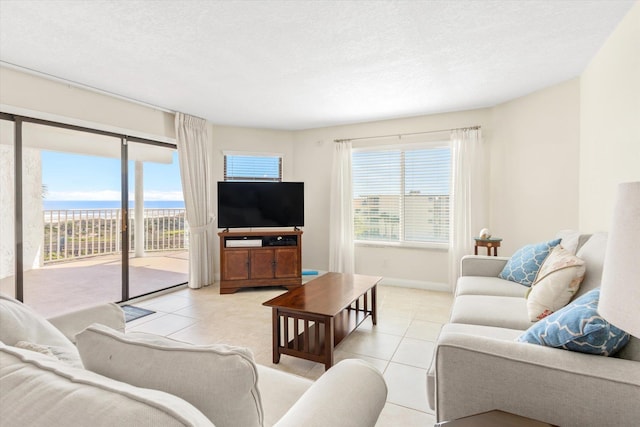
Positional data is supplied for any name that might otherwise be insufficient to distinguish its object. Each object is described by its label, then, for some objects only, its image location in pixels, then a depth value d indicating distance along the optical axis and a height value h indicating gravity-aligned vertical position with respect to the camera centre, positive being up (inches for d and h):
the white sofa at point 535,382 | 40.8 -24.6
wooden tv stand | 173.0 -29.0
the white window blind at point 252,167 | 202.2 +26.9
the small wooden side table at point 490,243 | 140.6 -16.1
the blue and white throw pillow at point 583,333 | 43.9 -18.1
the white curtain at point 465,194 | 162.1 +6.9
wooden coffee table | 89.3 -31.7
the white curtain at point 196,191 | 173.6 +10.0
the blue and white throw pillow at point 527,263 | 102.9 -19.1
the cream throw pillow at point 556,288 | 72.4 -18.9
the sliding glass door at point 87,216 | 123.6 -3.9
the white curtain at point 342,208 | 193.2 -0.2
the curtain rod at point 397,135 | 169.6 +42.2
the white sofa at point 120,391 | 20.1 -13.9
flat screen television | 179.3 +2.3
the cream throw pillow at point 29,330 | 38.2 -15.8
